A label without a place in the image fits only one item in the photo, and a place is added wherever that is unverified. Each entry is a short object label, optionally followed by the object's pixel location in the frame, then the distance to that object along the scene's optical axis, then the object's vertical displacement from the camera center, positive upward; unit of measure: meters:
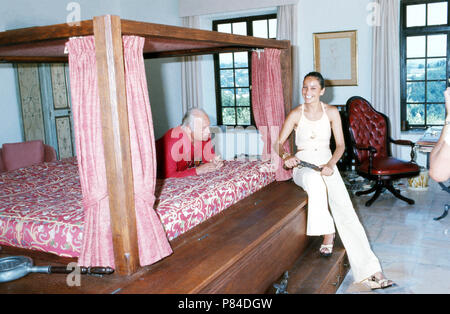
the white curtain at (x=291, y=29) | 7.73 +1.12
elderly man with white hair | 3.85 -0.46
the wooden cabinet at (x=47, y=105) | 6.20 -0.02
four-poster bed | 2.19 -0.92
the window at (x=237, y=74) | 8.39 +0.40
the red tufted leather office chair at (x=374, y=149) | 5.53 -0.84
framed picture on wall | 7.53 +0.56
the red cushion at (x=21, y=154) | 5.61 -0.65
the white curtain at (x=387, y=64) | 7.04 +0.37
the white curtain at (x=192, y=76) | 8.75 +0.40
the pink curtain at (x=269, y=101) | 4.33 -0.09
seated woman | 3.48 -0.76
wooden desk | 4.92 -0.66
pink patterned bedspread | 2.57 -0.70
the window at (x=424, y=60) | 7.04 +0.40
